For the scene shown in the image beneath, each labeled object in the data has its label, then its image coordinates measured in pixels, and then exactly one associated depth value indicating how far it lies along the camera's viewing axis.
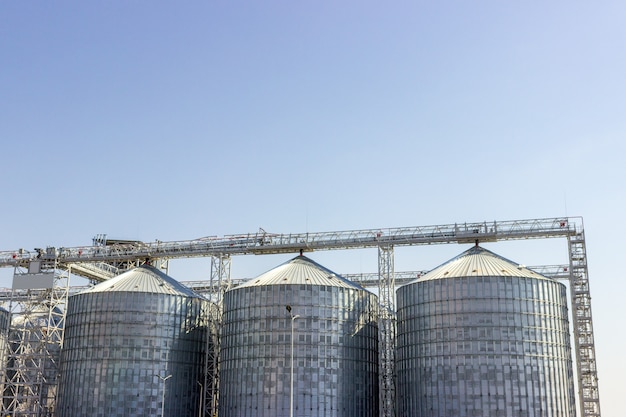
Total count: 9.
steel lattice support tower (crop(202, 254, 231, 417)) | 109.12
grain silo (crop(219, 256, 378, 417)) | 95.56
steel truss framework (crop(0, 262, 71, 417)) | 114.88
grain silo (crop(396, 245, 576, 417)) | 90.31
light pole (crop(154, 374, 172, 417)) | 100.19
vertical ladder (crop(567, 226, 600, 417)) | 95.69
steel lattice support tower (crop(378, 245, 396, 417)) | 101.28
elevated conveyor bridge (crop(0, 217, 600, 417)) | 98.31
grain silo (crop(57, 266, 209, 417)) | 103.25
